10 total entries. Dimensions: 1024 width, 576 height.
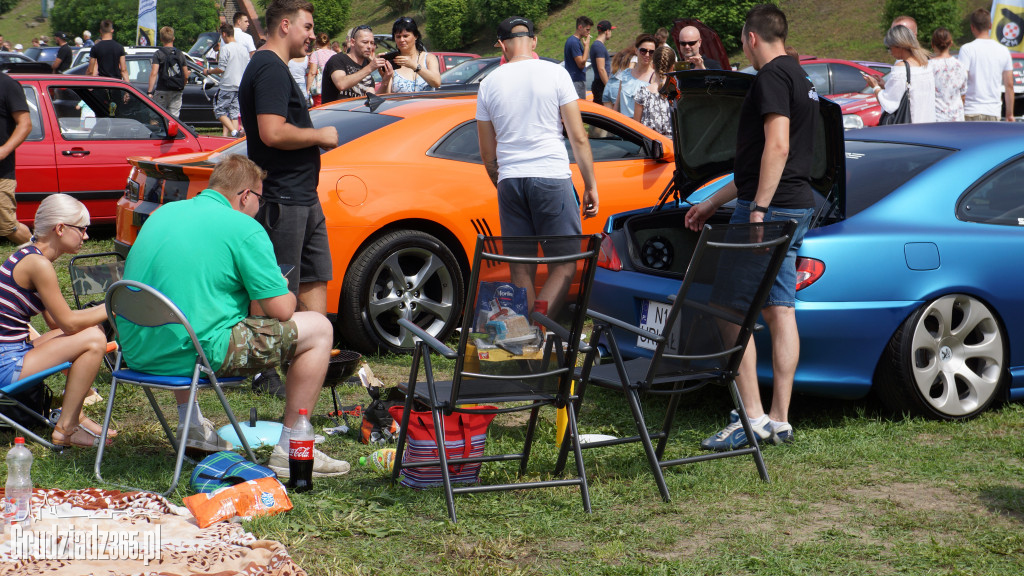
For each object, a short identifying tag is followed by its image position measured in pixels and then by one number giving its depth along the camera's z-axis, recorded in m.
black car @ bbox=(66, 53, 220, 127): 19.80
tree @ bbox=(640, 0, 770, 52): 36.69
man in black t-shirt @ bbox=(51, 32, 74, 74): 20.62
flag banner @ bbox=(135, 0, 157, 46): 24.12
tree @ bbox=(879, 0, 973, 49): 32.91
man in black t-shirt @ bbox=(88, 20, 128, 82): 15.41
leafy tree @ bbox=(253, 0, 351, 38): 59.88
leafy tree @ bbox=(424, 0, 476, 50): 53.22
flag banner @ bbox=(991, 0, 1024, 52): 16.09
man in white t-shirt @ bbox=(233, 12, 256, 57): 14.68
